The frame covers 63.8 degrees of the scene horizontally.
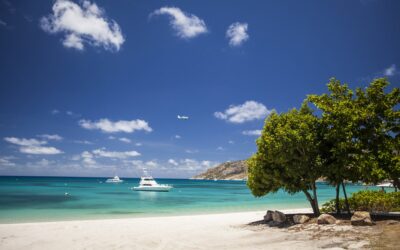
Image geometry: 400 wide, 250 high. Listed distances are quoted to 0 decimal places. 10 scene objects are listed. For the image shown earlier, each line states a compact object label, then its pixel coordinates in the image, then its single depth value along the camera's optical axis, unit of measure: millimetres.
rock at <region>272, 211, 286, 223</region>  20297
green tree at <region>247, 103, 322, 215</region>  19625
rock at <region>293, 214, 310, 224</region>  19267
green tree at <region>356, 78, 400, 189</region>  17656
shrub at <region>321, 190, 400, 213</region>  22922
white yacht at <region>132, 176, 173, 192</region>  84062
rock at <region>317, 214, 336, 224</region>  17327
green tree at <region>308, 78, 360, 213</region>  18547
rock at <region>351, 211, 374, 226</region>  16344
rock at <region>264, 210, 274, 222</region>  21628
